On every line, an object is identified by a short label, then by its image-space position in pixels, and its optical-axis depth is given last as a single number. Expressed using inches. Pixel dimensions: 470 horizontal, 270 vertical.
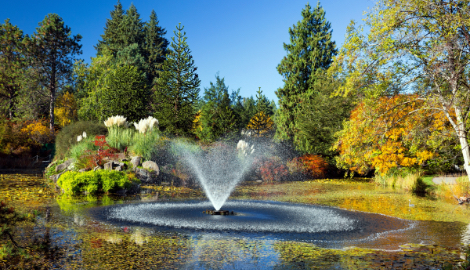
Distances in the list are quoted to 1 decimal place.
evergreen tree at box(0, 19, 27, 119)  1541.6
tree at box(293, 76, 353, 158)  1000.2
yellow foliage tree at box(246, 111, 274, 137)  1582.9
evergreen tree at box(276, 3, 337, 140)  1131.9
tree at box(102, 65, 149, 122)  1118.4
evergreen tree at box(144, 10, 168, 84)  1990.7
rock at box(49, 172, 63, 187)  650.2
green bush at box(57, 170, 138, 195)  511.3
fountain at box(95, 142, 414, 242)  300.2
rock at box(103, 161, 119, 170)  655.8
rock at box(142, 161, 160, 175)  686.5
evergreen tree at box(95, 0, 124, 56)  2016.1
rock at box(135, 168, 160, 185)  665.6
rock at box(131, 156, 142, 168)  683.4
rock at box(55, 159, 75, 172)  734.8
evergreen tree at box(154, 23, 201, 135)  1064.8
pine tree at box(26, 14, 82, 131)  1493.6
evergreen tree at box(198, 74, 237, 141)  1321.4
